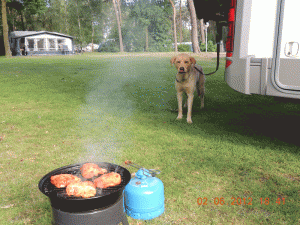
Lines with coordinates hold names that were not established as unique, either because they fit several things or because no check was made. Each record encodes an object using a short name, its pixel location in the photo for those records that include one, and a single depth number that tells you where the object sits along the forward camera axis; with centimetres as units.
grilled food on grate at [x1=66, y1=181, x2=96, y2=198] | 210
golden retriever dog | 545
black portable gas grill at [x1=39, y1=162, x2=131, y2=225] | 202
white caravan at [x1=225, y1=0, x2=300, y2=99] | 307
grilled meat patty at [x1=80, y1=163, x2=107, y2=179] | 242
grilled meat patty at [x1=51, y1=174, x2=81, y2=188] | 226
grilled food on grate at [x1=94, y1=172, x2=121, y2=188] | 227
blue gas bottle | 246
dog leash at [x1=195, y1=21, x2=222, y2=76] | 443
